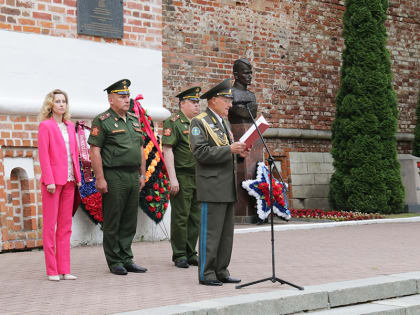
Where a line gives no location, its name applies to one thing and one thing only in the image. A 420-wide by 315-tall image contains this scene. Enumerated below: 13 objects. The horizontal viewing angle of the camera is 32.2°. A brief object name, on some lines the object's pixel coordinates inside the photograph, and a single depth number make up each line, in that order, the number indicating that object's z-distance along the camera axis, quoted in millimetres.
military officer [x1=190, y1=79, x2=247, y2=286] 6281
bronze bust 12225
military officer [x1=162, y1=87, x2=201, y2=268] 7688
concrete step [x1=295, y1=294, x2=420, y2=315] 5570
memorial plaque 9430
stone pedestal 12117
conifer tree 13922
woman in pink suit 6723
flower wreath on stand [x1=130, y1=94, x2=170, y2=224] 9625
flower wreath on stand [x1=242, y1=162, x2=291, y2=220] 11914
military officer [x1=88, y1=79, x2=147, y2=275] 7105
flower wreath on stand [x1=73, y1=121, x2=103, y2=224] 8891
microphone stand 5856
